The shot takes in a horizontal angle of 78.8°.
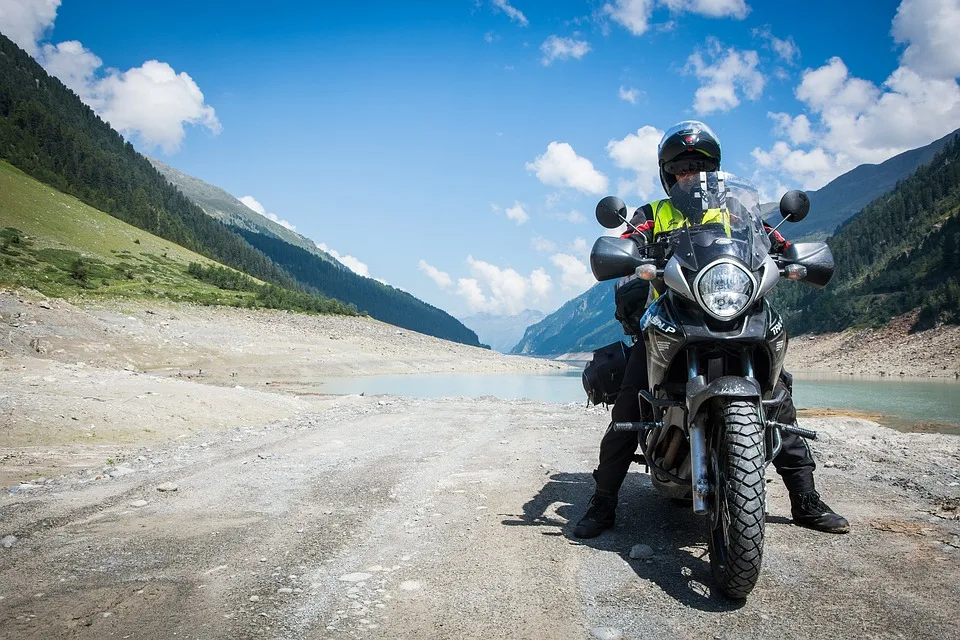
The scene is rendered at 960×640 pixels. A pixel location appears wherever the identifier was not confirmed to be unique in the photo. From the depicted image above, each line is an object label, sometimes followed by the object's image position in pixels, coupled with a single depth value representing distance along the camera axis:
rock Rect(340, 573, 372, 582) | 3.37
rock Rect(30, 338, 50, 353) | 23.44
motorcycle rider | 4.32
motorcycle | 3.18
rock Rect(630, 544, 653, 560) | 3.84
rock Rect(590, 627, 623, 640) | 2.71
